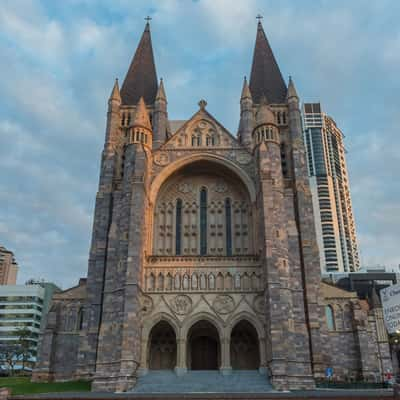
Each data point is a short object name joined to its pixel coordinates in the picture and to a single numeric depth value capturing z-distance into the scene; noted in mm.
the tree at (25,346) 61866
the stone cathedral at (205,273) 28719
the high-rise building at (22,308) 78688
